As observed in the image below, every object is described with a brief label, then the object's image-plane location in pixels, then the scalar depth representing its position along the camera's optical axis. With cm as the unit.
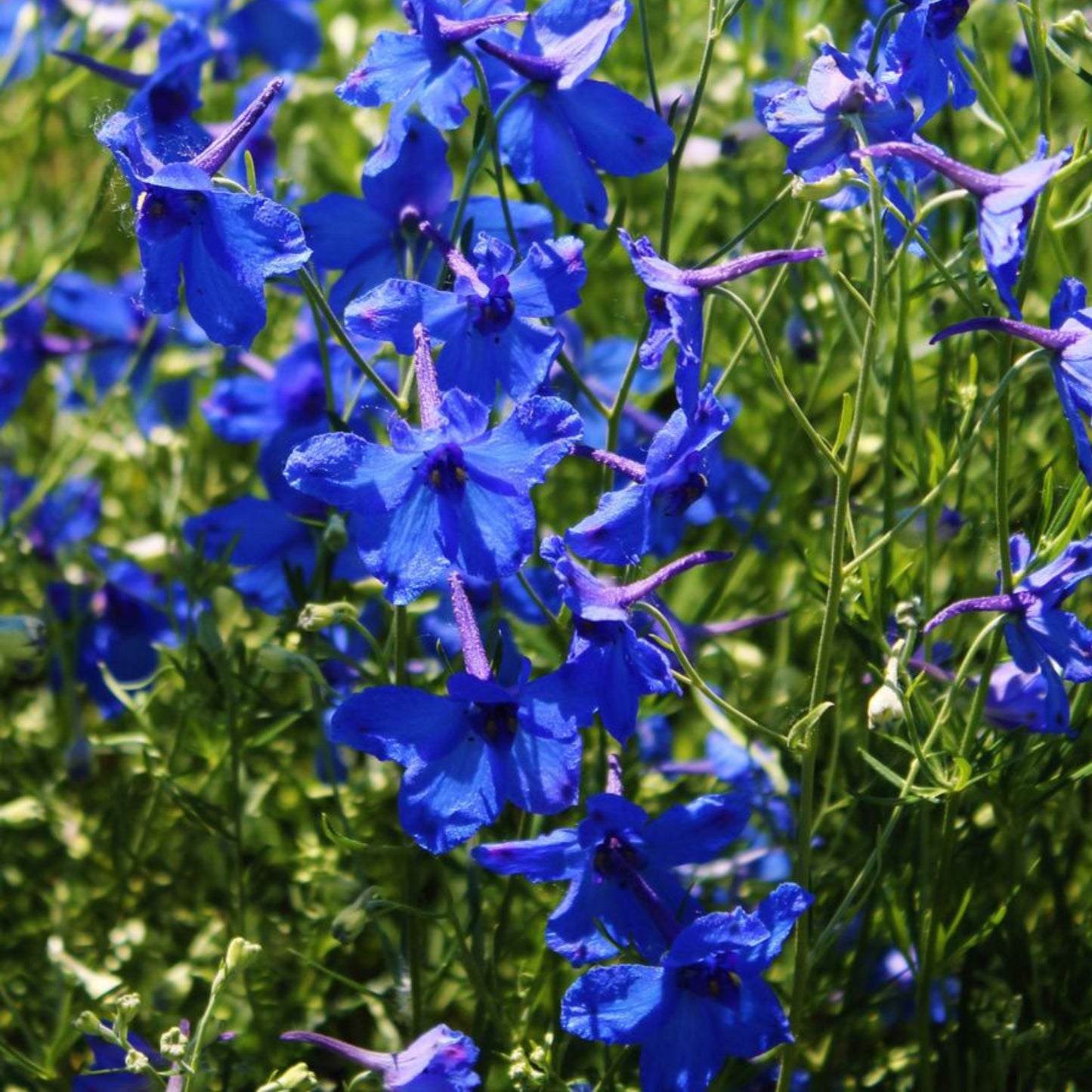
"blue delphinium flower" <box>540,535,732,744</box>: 69
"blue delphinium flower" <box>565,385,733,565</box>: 69
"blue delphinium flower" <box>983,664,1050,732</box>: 72
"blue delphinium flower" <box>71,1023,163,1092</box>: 74
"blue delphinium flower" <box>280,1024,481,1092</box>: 70
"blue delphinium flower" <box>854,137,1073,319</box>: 68
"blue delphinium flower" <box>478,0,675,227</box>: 71
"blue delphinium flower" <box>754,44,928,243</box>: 69
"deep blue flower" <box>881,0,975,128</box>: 70
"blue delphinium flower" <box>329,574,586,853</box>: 69
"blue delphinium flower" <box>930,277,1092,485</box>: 68
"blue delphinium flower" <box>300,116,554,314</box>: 72
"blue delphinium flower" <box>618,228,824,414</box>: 69
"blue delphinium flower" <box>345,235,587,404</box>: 70
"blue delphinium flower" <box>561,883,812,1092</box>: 69
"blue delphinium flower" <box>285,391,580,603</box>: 68
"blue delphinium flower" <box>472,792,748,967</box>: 70
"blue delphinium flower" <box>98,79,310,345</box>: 69
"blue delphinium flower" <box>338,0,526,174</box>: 71
